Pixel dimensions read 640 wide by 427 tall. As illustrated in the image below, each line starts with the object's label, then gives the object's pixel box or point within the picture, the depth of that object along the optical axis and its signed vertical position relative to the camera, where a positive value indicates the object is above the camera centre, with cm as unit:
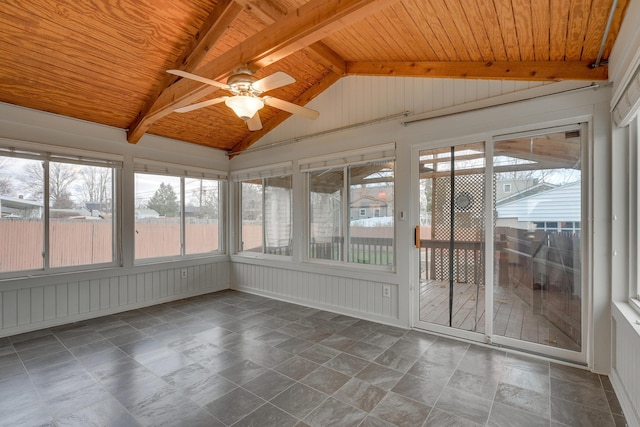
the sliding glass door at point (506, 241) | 277 -30
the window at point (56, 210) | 352 +3
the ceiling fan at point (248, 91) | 236 +105
